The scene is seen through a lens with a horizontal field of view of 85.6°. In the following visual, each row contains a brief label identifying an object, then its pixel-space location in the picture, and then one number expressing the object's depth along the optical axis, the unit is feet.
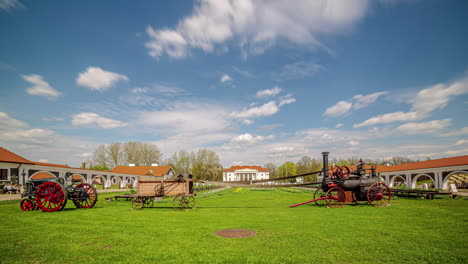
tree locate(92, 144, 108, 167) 265.34
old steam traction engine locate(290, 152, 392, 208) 47.39
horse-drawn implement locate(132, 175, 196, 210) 48.37
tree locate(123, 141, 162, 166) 273.33
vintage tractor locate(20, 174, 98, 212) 42.88
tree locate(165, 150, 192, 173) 324.80
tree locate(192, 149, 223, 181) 293.08
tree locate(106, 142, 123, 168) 264.25
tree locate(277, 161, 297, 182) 409.90
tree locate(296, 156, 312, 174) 366.22
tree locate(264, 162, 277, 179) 505.66
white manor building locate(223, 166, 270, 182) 482.69
